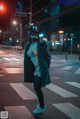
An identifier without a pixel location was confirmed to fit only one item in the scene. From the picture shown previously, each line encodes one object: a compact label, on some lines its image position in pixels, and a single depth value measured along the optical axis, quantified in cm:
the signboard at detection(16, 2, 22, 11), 1909
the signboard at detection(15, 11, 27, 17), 1898
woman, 366
